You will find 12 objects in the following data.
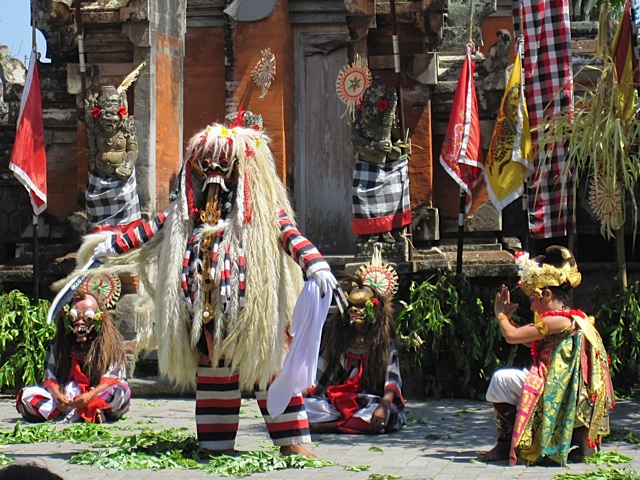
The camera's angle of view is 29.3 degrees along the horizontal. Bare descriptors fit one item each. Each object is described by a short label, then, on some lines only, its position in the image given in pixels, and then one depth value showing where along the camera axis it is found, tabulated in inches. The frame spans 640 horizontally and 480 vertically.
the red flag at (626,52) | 380.8
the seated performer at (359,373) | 336.5
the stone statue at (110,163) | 448.1
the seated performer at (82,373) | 357.7
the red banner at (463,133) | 429.7
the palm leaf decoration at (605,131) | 357.1
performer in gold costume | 280.5
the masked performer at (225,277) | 278.1
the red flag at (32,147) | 445.4
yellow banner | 418.0
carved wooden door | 515.5
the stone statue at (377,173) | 440.1
